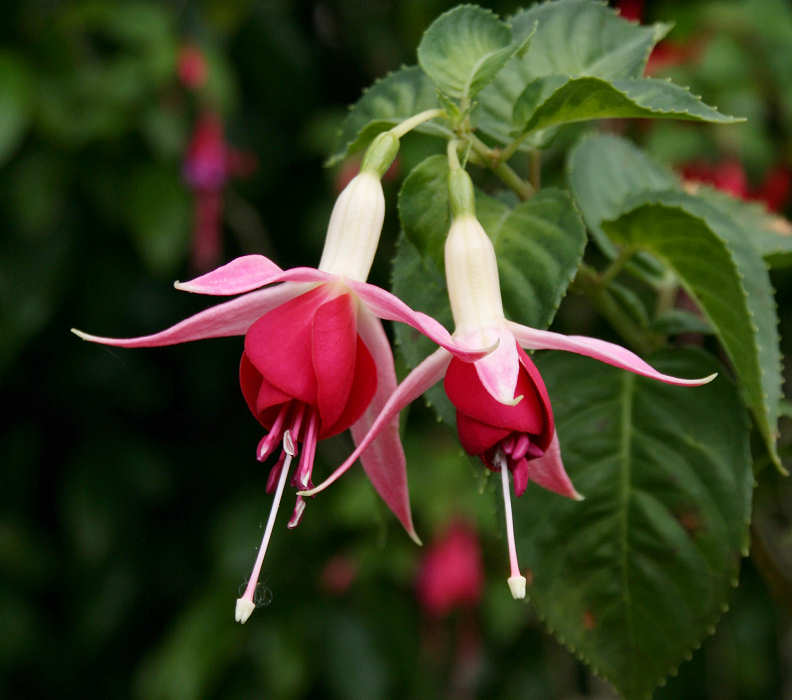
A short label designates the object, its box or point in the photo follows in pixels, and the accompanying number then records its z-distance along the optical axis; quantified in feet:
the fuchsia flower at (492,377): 0.91
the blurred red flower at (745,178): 2.22
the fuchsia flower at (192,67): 2.37
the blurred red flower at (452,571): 2.32
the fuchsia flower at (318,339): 0.91
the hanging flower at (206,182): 2.35
